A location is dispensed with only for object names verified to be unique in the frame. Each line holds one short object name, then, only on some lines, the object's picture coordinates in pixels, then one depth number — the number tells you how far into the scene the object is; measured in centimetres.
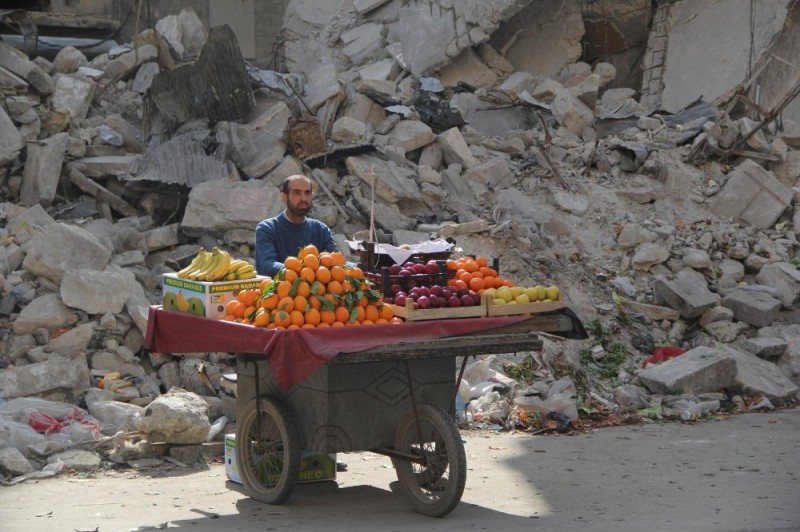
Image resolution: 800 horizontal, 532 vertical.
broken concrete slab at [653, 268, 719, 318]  2178
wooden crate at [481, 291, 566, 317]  1098
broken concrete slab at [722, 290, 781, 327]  2177
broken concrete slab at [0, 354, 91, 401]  1625
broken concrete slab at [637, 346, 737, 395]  1828
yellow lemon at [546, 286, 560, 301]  1137
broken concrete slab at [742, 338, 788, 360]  2033
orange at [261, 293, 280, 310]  1052
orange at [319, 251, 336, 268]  1091
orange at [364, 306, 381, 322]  1063
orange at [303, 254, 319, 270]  1080
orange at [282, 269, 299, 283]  1069
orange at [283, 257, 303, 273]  1081
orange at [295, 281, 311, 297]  1048
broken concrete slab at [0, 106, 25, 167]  2223
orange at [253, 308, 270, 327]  1038
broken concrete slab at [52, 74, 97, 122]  2509
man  1280
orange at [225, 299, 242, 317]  1109
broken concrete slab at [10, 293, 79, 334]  1764
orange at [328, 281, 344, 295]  1061
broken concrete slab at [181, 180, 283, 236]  2117
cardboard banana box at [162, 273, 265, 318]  1134
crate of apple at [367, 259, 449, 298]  1127
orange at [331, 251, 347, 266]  1102
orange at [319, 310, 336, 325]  1045
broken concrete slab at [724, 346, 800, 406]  1859
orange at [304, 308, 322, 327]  1034
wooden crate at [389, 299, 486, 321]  1059
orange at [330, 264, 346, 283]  1076
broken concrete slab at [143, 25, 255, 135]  2409
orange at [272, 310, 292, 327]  1025
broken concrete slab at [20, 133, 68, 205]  2237
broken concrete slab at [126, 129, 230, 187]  2245
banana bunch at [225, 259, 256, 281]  1182
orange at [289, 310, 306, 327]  1028
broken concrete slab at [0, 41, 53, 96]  2516
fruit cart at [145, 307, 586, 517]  1020
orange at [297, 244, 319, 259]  1119
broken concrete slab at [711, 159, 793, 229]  2539
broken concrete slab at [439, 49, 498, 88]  3063
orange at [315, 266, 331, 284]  1067
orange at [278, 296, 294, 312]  1036
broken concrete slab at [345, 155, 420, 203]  2316
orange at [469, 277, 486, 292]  1150
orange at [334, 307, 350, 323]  1048
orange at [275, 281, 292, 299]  1050
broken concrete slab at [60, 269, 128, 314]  1784
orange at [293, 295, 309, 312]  1039
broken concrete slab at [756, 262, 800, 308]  2272
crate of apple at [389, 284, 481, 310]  1077
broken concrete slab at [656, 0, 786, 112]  2972
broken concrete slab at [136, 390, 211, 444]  1395
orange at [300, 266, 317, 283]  1066
